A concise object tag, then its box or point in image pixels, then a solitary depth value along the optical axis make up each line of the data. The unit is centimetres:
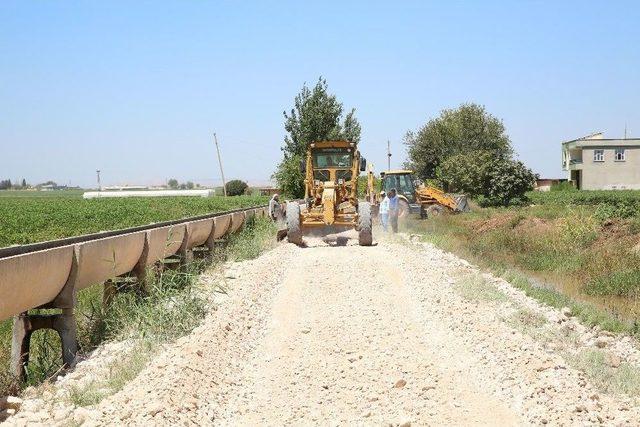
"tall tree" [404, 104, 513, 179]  8081
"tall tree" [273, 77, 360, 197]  4838
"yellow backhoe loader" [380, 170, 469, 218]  3494
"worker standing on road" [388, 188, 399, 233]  2551
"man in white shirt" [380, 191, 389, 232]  2498
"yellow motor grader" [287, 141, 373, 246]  2117
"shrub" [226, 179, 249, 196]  9719
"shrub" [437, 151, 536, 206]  4828
